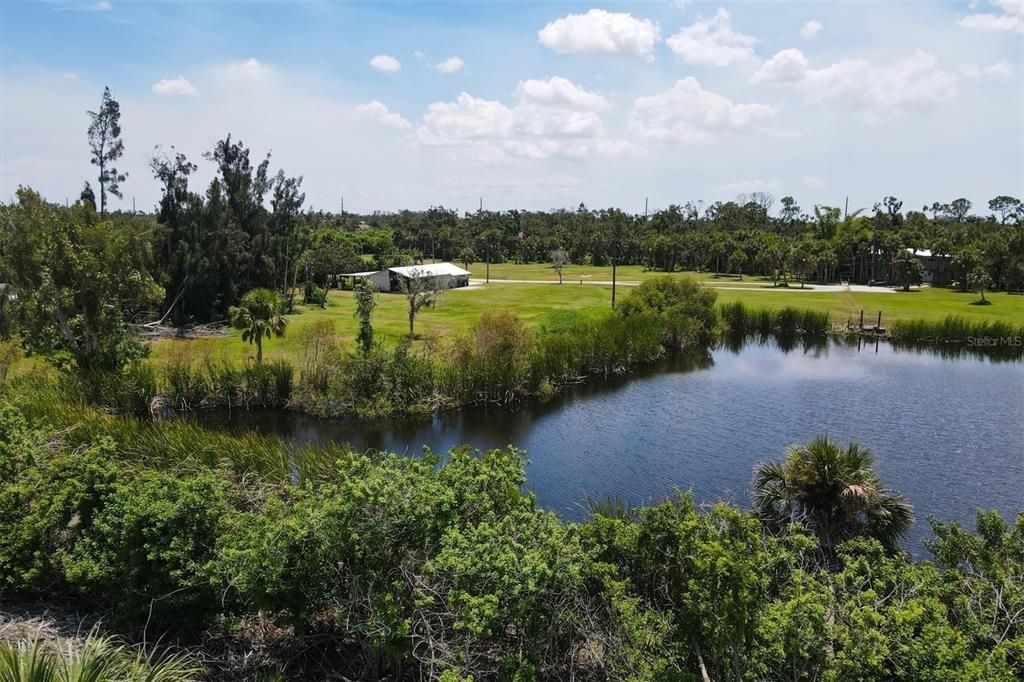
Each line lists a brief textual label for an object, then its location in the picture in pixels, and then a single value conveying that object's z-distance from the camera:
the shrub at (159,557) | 12.80
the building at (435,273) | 80.12
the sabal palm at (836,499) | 18.33
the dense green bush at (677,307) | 53.00
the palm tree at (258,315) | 38.78
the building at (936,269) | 92.25
